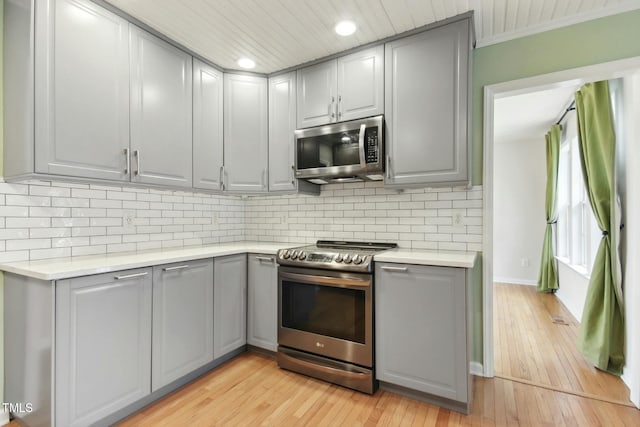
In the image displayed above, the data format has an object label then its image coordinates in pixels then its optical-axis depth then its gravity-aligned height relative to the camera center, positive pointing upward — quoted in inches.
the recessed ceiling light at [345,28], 85.8 +52.6
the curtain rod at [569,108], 151.3 +53.6
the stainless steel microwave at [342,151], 93.9 +20.2
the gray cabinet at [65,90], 66.5 +28.4
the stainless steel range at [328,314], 84.8 -29.4
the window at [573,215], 139.0 -0.1
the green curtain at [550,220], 187.3 -3.3
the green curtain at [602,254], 93.4 -12.1
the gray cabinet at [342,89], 96.2 +41.1
